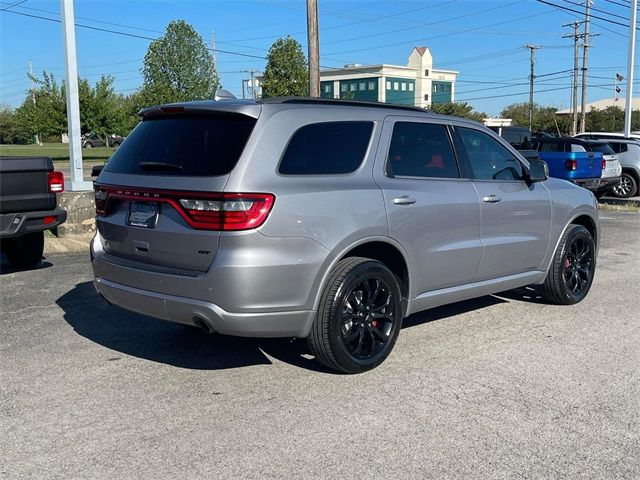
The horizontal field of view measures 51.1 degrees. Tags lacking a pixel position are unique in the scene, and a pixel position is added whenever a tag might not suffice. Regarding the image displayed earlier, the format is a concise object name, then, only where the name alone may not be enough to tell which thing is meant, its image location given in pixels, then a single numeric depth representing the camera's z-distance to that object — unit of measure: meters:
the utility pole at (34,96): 52.62
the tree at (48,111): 49.23
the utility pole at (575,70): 53.33
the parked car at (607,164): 16.91
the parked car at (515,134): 25.02
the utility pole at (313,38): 15.88
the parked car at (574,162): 15.88
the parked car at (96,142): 73.66
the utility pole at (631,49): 25.43
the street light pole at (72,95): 11.64
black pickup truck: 7.39
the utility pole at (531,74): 69.19
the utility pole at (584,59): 50.62
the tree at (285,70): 55.41
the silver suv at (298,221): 4.04
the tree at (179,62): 59.94
